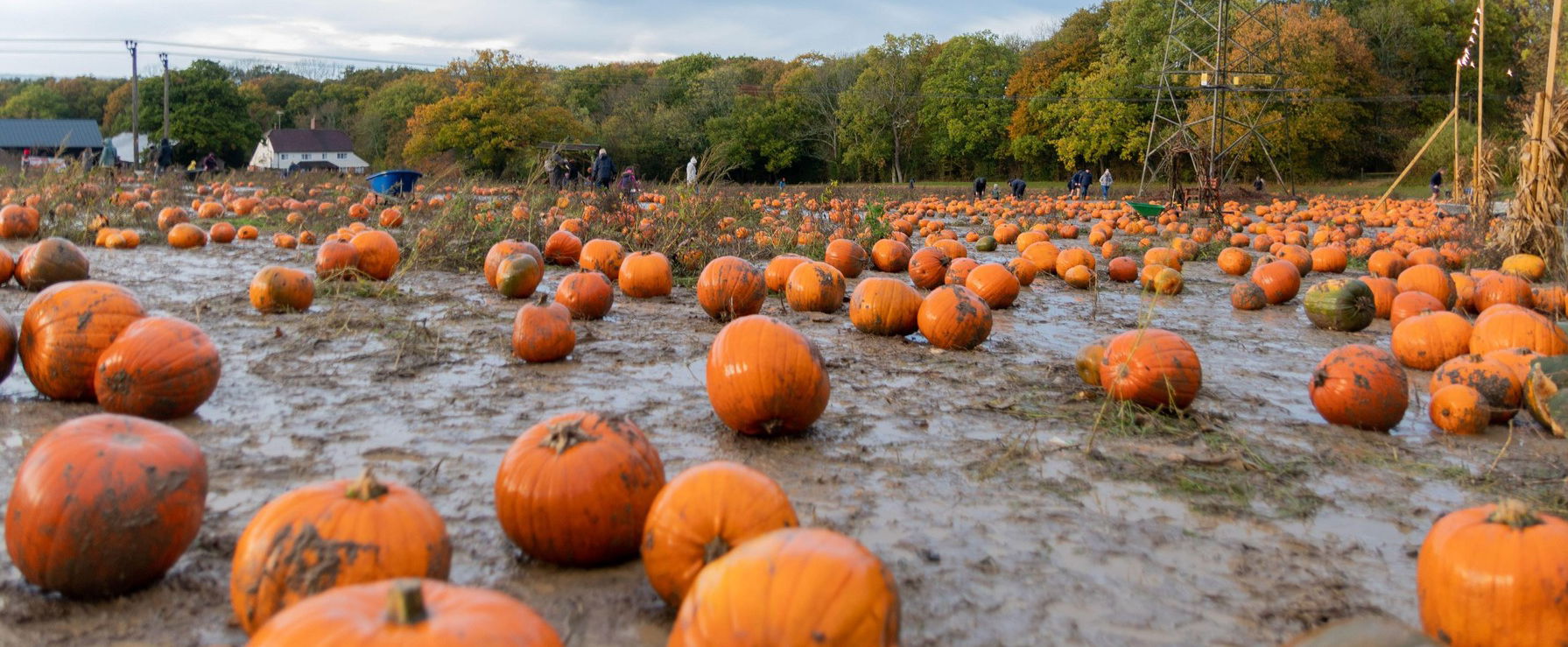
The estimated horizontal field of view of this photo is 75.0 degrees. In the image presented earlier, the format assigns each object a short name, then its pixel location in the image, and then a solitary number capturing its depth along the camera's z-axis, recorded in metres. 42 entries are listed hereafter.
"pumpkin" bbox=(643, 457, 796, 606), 2.59
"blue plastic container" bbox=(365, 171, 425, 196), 23.87
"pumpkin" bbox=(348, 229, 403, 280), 8.73
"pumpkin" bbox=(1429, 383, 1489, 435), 4.95
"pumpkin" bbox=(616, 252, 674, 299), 8.80
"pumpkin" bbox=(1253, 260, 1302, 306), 9.76
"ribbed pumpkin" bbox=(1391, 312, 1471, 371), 6.41
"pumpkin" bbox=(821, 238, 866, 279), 10.52
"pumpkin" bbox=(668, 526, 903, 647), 1.94
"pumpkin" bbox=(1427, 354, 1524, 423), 5.13
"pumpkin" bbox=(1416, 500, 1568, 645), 2.51
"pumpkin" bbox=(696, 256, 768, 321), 7.43
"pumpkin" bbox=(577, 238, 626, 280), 9.47
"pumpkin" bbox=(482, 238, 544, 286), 8.95
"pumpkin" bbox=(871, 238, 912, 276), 11.42
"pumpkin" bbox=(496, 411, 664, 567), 2.90
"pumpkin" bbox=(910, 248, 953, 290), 9.92
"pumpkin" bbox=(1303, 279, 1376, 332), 8.16
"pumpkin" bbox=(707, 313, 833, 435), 4.27
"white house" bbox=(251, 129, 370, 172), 107.69
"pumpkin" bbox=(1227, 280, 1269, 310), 9.38
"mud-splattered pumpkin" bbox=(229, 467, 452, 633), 2.34
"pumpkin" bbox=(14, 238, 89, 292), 7.38
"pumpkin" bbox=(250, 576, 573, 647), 1.70
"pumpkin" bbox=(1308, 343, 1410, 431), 4.92
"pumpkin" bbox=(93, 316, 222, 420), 4.12
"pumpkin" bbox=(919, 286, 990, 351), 6.79
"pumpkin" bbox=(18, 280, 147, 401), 4.39
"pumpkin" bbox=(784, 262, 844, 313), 8.15
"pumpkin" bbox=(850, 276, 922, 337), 7.13
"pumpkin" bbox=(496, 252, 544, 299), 8.37
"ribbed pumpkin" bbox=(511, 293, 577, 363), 5.91
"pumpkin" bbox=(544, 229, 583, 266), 10.89
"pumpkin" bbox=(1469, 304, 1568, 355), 6.01
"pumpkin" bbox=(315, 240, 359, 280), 8.37
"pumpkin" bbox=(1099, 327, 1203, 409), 5.05
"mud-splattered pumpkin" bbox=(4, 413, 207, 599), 2.59
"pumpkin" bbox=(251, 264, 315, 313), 7.14
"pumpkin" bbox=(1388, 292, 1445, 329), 7.83
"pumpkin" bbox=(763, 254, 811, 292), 8.80
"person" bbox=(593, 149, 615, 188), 20.91
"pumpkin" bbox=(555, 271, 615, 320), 7.48
